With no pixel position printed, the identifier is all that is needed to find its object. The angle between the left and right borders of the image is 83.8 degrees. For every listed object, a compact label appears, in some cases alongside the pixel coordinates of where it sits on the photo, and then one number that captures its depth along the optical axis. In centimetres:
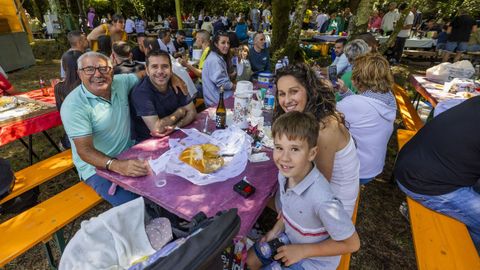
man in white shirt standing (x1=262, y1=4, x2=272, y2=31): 1697
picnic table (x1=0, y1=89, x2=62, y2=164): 280
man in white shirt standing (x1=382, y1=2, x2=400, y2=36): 1091
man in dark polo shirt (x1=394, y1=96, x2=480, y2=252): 208
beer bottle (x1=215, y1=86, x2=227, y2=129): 260
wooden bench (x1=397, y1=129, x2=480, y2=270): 184
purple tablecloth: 158
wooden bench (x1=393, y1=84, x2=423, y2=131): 420
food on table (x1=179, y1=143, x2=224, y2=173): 190
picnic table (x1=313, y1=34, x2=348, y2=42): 1100
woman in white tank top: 171
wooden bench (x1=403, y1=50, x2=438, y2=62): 1047
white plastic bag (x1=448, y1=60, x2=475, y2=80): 432
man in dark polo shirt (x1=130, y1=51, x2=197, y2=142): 260
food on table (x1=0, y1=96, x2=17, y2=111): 314
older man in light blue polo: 206
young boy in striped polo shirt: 142
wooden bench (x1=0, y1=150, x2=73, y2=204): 251
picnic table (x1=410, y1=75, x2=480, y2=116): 324
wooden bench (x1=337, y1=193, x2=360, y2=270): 190
